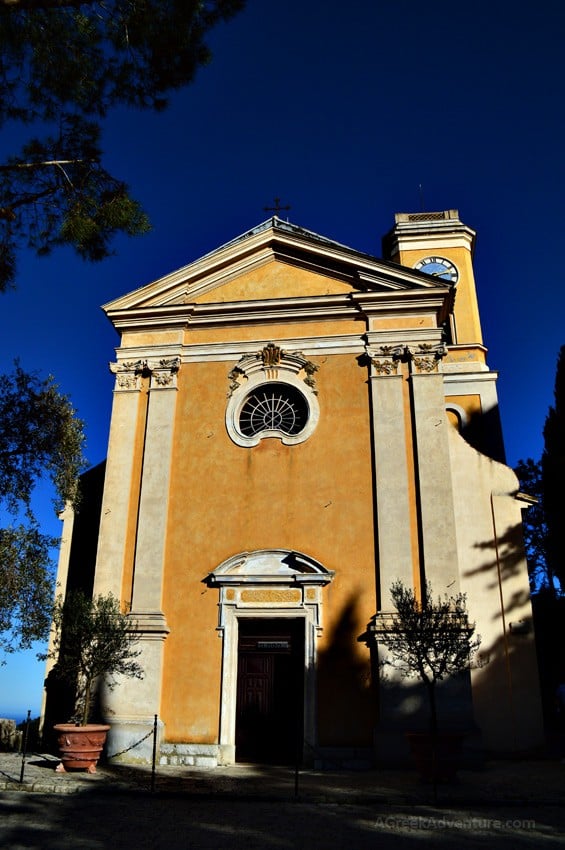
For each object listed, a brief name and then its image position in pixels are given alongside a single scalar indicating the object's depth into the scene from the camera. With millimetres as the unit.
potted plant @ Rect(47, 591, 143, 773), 10789
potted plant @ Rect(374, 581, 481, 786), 9992
